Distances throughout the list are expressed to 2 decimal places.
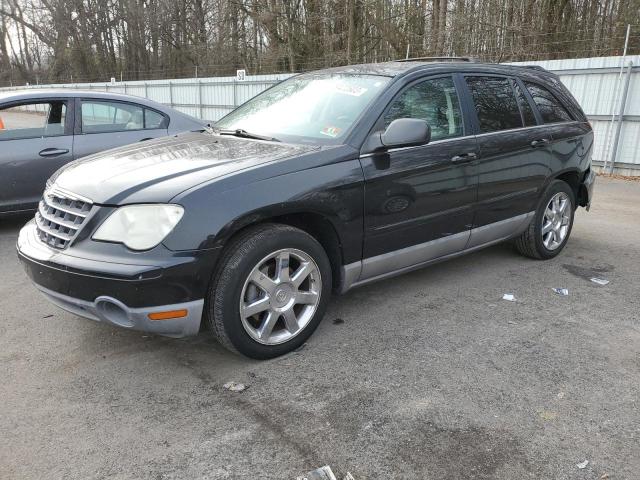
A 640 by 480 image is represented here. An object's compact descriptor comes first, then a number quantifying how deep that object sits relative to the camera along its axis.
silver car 5.74
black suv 2.85
